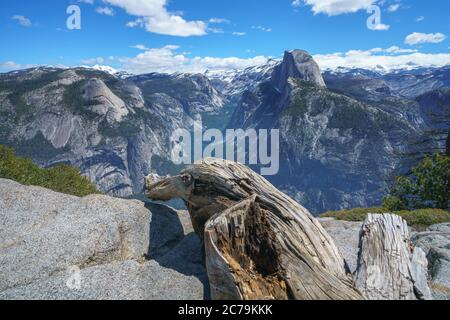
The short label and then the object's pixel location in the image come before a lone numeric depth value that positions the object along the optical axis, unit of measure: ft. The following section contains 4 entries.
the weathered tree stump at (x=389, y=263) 30.53
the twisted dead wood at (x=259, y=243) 30.96
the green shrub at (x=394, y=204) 109.92
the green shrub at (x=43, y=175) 102.49
